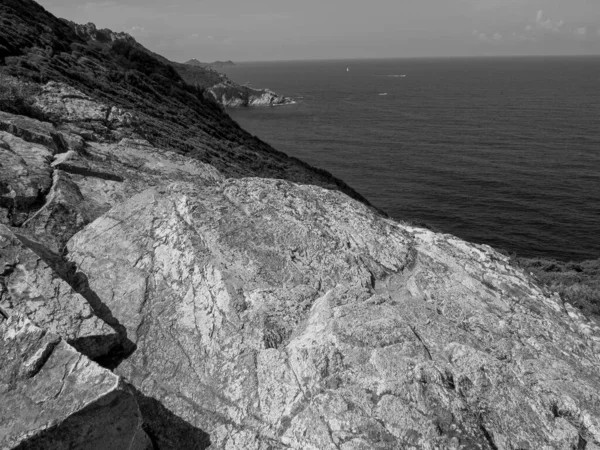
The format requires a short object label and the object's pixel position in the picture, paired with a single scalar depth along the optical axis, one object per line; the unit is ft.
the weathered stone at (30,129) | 46.68
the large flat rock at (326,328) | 22.75
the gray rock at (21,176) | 35.27
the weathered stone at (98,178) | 34.78
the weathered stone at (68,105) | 67.82
